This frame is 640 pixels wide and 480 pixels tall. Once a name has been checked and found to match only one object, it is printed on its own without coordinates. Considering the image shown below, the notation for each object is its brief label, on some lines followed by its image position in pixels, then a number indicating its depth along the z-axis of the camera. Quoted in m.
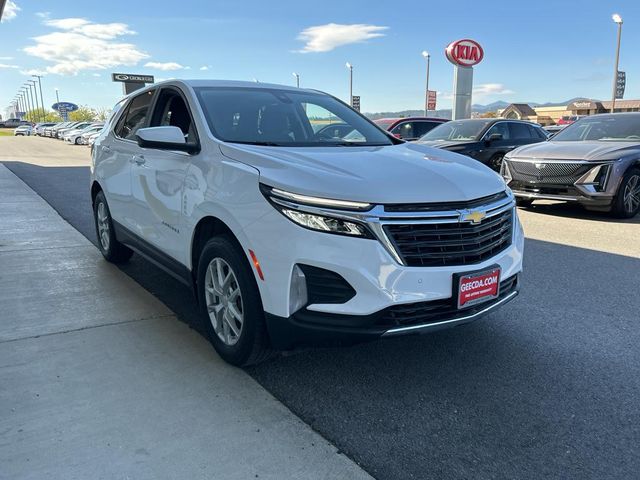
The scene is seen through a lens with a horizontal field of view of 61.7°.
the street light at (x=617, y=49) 26.48
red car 14.46
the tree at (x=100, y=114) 118.00
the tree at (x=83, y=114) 126.94
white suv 2.70
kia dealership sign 20.77
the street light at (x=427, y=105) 33.60
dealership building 61.12
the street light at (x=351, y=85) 45.98
